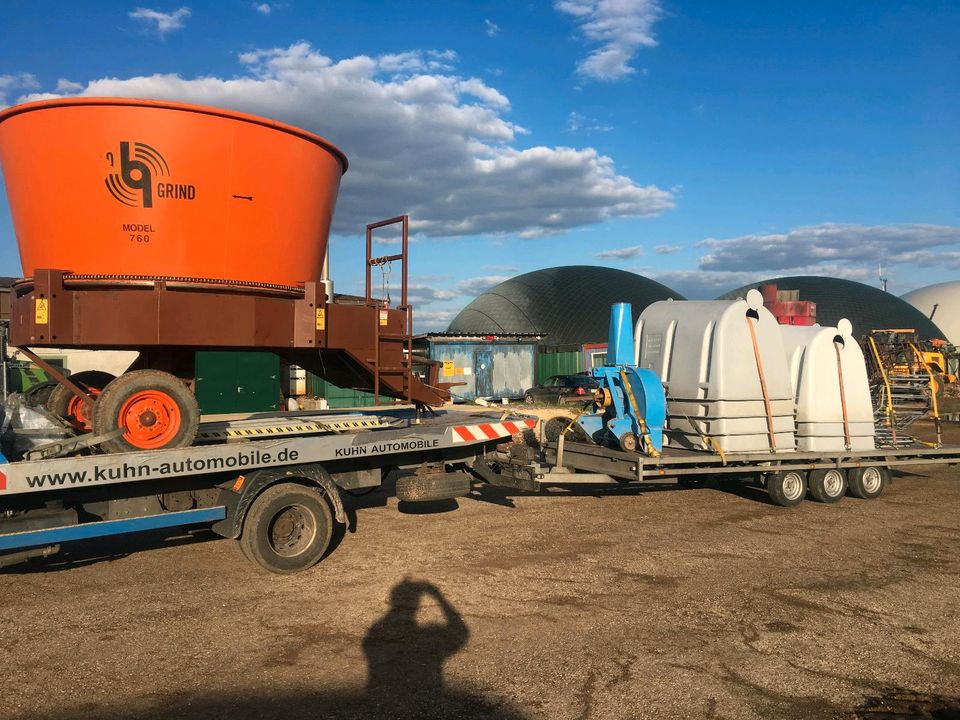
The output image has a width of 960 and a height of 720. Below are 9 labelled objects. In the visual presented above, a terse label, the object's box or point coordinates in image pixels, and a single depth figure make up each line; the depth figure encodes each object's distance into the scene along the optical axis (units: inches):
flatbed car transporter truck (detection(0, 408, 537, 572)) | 218.5
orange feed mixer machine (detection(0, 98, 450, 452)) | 230.5
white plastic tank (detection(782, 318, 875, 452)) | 400.2
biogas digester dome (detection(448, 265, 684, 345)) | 2085.8
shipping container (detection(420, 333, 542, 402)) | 1176.8
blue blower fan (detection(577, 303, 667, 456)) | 364.5
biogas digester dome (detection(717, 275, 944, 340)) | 2285.9
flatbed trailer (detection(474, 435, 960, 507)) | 341.4
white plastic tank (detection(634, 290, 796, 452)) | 371.2
